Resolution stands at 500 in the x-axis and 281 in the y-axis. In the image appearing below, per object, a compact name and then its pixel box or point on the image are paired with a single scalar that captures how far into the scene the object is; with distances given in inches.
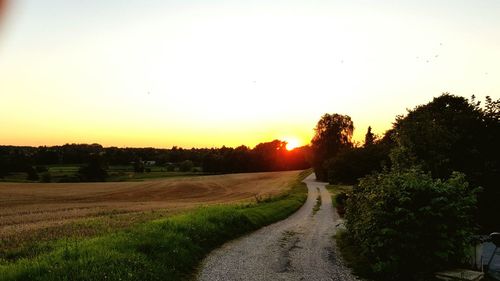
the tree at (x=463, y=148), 918.4
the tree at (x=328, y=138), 4608.8
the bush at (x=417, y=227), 601.6
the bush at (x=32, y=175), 4117.6
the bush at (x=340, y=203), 1666.6
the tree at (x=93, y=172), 4392.2
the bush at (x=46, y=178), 4104.3
